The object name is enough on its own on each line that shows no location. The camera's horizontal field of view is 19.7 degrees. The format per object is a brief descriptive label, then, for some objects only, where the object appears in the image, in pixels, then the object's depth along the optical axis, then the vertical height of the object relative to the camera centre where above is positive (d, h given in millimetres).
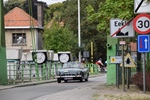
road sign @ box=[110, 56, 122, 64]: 19031 -608
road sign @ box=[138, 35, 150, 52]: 15232 +70
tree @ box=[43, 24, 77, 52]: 53788 +860
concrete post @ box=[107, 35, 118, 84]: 22500 -767
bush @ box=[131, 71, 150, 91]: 16725 -1399
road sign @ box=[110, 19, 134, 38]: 17172 +685
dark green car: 29656 -1870
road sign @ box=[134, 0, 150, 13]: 12681 +1122
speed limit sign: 14195 +693
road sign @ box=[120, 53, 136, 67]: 16938 -629
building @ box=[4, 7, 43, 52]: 63156 +2134
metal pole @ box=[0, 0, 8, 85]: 25578 -351
